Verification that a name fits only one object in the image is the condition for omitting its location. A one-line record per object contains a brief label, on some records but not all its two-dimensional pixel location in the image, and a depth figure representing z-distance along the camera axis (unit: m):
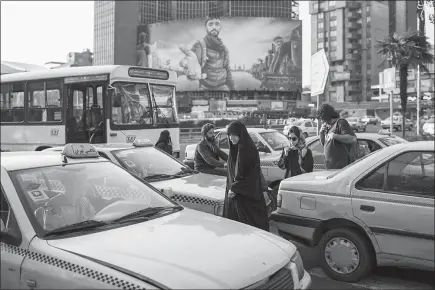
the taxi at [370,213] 4.08
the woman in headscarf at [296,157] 6.77
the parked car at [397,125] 43.52
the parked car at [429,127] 32.99
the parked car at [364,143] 8.30
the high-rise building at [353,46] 117.06
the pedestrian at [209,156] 7.09
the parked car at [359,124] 42.00
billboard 99.06
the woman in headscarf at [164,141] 9.30
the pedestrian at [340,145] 6.36
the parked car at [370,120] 54.07
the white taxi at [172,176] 5.71
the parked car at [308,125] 34.48
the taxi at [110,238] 2.53
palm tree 26.50
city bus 11.35
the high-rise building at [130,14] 125.06
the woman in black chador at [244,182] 4.91
